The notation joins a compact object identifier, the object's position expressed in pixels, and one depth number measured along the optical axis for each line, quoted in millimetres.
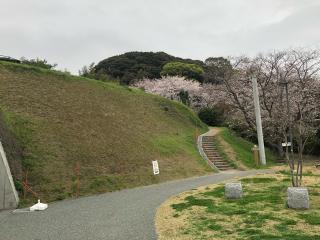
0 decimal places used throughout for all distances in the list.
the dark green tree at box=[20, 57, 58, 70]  27400
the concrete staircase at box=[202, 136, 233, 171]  24234
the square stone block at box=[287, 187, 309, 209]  9594
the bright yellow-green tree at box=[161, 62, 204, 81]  57094
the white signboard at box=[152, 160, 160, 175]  17266
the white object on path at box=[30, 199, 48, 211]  12078
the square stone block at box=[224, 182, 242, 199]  11766
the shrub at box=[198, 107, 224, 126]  43812
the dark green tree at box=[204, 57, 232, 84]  33559
